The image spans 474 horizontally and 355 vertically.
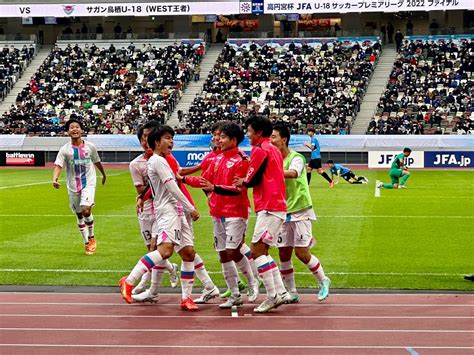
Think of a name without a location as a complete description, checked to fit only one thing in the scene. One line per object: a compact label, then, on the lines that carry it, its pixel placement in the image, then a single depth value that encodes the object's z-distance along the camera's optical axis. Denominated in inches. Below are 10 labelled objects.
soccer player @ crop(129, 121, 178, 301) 487.2
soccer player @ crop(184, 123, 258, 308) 428.1
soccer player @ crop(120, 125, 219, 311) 426.9
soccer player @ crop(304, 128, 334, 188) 1272.1
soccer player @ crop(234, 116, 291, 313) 422.3
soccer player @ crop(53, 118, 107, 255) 644.1
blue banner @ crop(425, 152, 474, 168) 1844.2
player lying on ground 1384.1
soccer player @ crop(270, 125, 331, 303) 445.1
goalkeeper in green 1278.3
